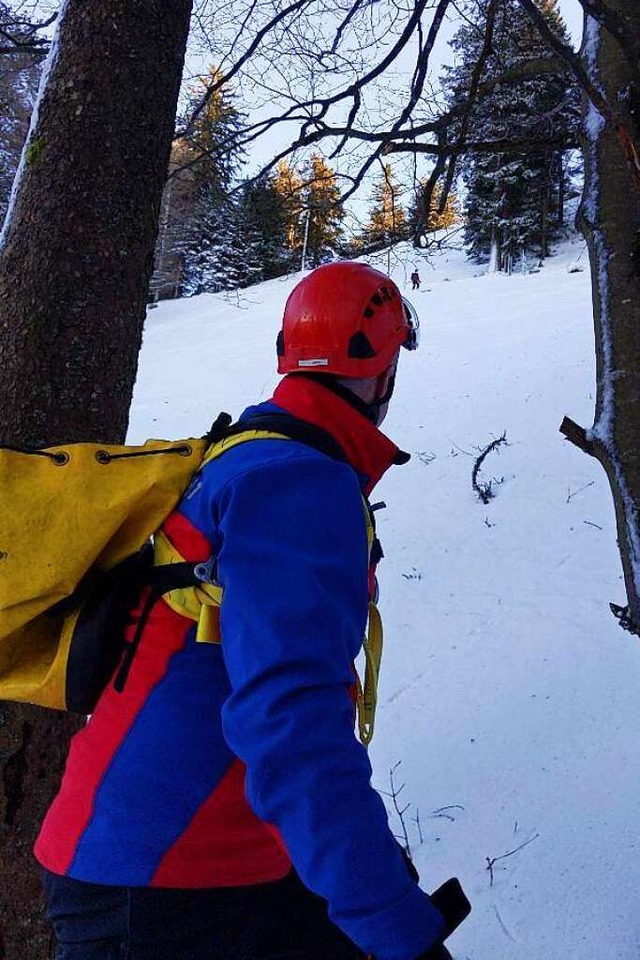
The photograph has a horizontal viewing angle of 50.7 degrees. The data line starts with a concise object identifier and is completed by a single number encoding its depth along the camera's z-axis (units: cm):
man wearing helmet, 103
